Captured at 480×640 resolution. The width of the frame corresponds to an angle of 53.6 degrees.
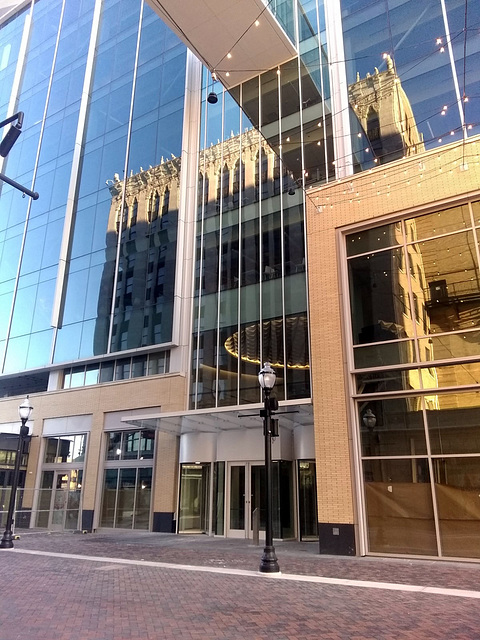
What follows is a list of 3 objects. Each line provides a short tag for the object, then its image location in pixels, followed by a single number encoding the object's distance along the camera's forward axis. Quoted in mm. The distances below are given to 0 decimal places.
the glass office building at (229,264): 13359
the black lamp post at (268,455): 10094
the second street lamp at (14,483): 14877
